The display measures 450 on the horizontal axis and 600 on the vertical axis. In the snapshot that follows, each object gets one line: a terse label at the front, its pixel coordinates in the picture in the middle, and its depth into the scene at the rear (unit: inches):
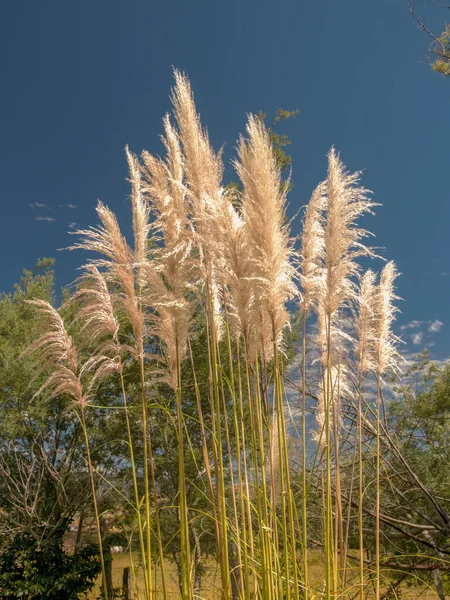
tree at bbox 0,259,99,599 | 333.7
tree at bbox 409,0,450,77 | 200.8
